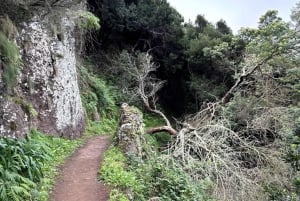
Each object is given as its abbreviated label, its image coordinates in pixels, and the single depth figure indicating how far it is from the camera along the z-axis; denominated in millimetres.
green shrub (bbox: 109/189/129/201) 4195
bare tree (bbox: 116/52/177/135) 11186
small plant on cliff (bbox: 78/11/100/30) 7012
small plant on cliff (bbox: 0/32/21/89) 4195
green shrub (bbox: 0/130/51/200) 3560
